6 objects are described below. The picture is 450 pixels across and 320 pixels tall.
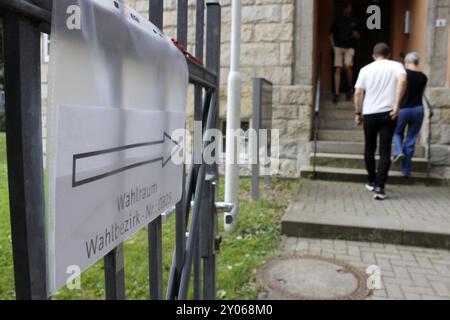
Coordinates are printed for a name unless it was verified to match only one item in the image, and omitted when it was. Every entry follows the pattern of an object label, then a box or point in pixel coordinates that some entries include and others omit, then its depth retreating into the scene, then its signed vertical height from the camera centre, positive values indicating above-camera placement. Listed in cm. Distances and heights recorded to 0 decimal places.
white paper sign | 68 -1
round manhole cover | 288 -114
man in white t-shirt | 501 +32
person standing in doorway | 780 +161
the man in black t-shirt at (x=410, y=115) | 594 +19
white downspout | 445 +21
